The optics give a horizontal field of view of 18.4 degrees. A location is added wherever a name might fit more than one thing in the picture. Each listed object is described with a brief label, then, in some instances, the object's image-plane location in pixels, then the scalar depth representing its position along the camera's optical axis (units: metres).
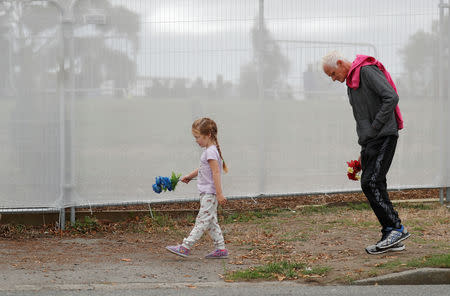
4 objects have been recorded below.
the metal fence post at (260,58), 16.38
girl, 12.81
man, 12.37
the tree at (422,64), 17.29
